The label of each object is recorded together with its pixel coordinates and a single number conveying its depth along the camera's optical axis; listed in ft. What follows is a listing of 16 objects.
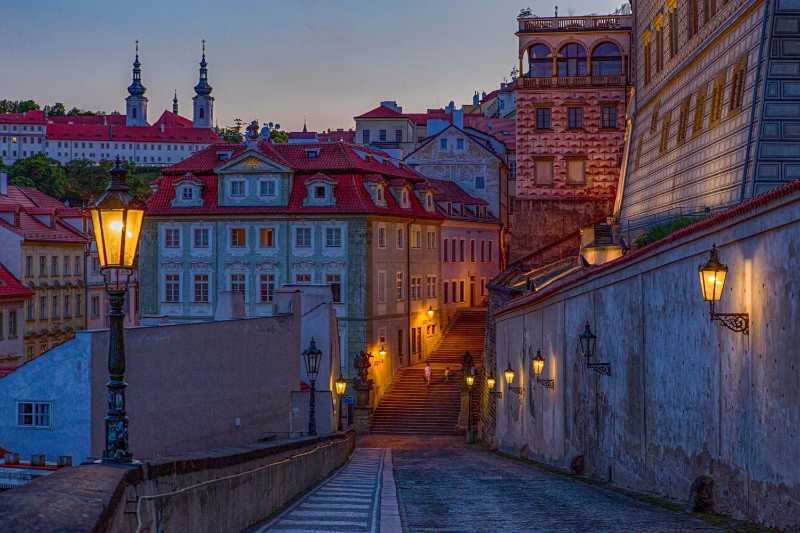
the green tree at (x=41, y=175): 501.15
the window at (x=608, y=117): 199.41
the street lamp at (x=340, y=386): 134.72
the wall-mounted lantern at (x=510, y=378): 117.34
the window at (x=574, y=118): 200.54
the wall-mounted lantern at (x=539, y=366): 95.90
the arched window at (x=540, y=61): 200.34
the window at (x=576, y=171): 200.54
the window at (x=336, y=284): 196.85
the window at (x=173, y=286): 204.85
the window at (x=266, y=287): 201.36
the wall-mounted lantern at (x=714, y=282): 43.29
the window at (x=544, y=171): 201.36
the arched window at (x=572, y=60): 199.82
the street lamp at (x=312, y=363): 90.17
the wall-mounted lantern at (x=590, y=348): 71.46
